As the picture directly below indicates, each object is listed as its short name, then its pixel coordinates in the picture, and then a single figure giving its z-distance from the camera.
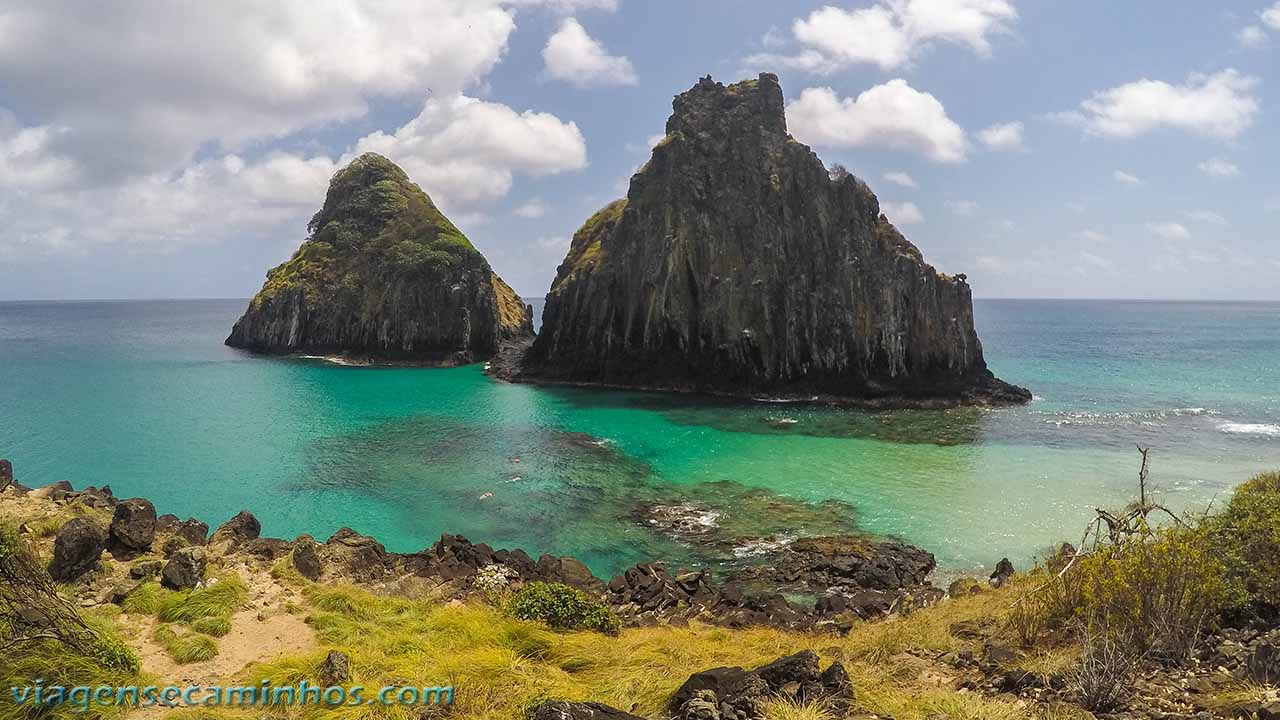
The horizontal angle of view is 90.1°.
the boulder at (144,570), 15.73
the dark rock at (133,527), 17.42
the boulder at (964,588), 19.92
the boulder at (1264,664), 8.49
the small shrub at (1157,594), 10.20
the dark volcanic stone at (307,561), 18.03
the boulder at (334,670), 10.38
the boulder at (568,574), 20.59
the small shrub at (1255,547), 11.77
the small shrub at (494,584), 17.72
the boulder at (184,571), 15.25
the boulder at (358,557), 19.27
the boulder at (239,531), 20.18
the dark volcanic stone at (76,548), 15.16
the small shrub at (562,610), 15.49
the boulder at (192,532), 19.31
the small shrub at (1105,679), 8.59
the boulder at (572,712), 8.20
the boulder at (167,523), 19.94
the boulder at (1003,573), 20.98
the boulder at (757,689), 8.91
